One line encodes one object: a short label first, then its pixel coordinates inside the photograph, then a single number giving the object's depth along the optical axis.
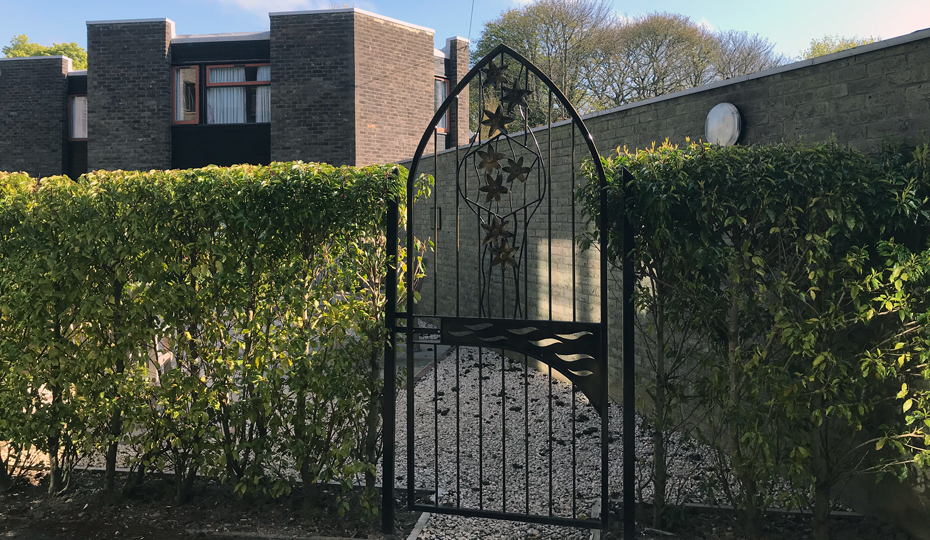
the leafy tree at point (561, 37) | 29.94
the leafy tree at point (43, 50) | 46.00
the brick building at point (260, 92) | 18.34
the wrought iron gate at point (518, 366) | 3.90
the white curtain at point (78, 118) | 20.70
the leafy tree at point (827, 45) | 36.81
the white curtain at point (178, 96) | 19.05
